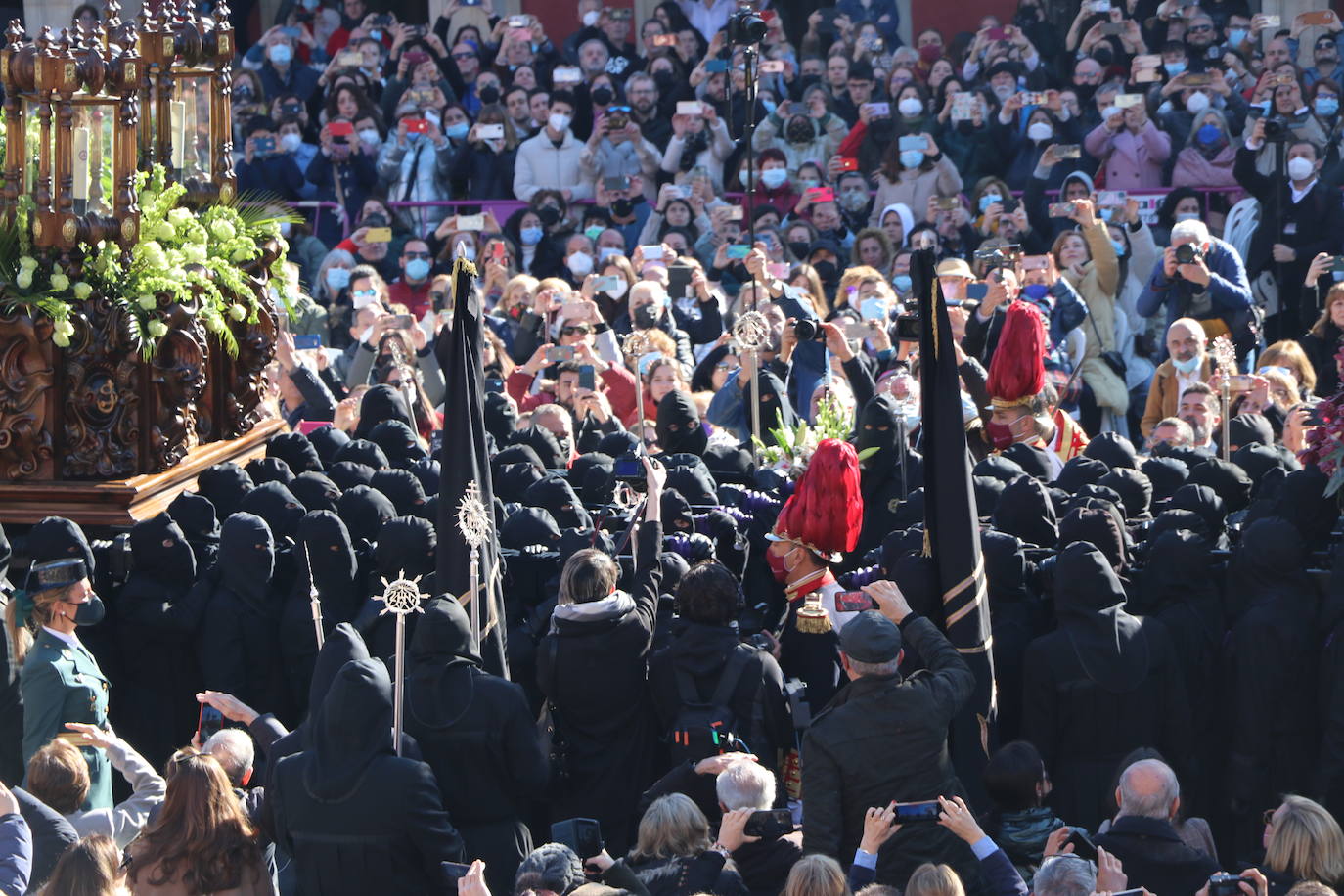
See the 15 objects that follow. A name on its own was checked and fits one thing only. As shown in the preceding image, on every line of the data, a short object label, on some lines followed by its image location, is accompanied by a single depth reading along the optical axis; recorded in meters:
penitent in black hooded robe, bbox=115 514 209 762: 19.05
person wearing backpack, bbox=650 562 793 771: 16.06
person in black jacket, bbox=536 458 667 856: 16.42
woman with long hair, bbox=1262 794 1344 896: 13.24
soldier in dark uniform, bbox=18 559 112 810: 16.59
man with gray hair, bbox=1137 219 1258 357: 27.95
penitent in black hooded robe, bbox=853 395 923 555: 20.59
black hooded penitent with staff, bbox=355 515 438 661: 18.67
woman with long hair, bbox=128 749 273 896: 12.87
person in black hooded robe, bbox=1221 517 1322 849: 17.03
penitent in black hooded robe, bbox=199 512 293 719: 18.78
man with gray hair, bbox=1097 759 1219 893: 13.47
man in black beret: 14.27
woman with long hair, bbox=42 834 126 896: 12.39
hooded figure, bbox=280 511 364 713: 18.83
